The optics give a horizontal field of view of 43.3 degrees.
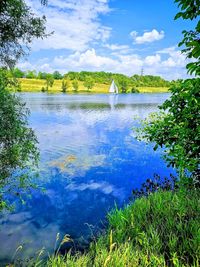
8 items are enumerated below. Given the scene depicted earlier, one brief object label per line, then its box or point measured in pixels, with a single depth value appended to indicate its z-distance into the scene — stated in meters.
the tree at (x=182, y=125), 4.36
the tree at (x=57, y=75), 166.12
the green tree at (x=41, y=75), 148.25
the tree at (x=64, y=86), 138.12
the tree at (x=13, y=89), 10.12
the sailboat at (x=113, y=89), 135.50
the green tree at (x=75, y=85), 144.25
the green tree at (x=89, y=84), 149.25
